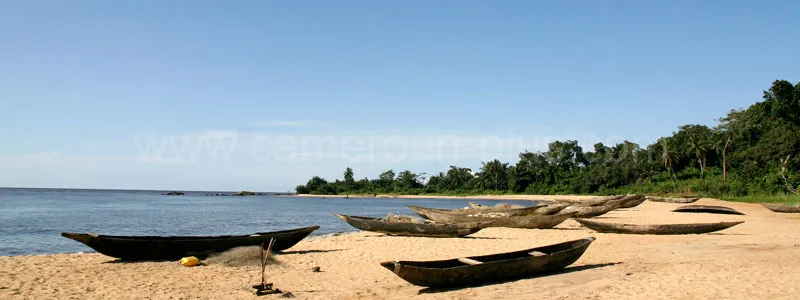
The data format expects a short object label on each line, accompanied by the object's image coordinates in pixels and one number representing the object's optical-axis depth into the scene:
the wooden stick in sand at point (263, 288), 9.65
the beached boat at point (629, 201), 36.87
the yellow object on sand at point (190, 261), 13.14
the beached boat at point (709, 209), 30.89
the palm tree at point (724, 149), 59.79
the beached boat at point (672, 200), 47.52
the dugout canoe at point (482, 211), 26.42
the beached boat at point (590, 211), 28.34
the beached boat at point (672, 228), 18.23
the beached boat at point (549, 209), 27.60
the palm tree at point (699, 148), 66.06
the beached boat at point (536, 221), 21.59
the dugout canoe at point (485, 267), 8.91
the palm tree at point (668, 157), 69.12
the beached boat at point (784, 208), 30.12
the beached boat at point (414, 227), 17.77
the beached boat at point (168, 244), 13.13
